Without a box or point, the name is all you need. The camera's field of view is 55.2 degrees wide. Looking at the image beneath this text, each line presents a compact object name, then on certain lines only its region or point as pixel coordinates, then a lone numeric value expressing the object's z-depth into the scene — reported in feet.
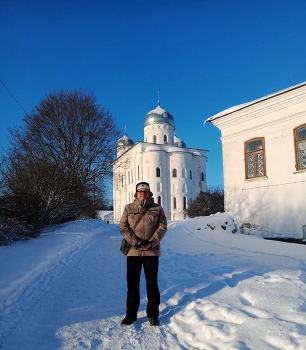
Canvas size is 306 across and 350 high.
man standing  12.29
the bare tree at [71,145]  61.16
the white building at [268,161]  38.78
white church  148.11
